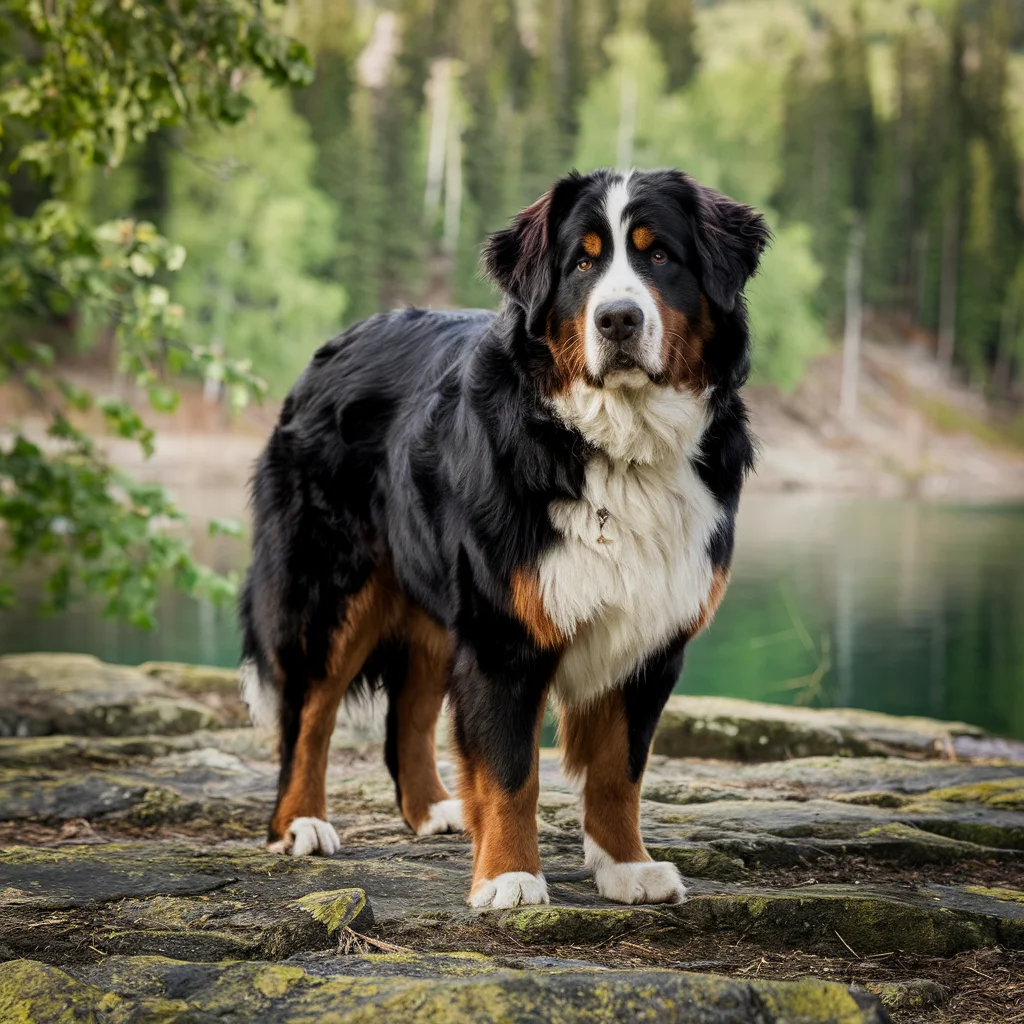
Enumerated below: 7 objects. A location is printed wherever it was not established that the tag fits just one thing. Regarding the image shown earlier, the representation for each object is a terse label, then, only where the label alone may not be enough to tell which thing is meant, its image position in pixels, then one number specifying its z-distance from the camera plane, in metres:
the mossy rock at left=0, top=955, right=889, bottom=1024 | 2.24
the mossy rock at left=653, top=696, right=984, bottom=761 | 6.08
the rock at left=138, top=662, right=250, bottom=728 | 7.02
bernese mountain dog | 3.31
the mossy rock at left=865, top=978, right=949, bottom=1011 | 2.65
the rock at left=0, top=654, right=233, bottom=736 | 6.13
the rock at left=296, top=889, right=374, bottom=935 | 2.83
